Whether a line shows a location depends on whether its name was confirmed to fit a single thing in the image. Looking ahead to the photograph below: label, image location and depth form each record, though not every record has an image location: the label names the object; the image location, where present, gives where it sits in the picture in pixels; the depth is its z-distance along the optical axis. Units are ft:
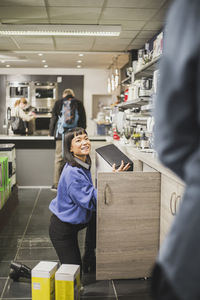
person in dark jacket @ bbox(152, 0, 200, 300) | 2.44
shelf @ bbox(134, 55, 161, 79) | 16.78
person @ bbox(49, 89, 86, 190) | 21.15
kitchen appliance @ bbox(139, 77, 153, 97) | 15.75
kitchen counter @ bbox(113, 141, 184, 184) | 9.35
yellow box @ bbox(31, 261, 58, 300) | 8.23
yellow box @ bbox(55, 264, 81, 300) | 8.19
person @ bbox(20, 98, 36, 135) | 24.35
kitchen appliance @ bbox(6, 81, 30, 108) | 39.99
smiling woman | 9.16
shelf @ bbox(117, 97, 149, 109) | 16.41
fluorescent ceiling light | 17.62
